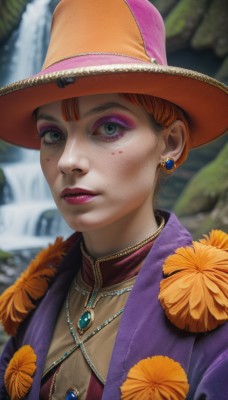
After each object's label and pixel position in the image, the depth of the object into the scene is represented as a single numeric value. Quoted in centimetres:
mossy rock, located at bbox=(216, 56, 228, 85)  145
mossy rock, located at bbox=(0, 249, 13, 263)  147
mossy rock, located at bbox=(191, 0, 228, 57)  145
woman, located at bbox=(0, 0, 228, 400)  64
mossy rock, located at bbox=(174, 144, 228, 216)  146
